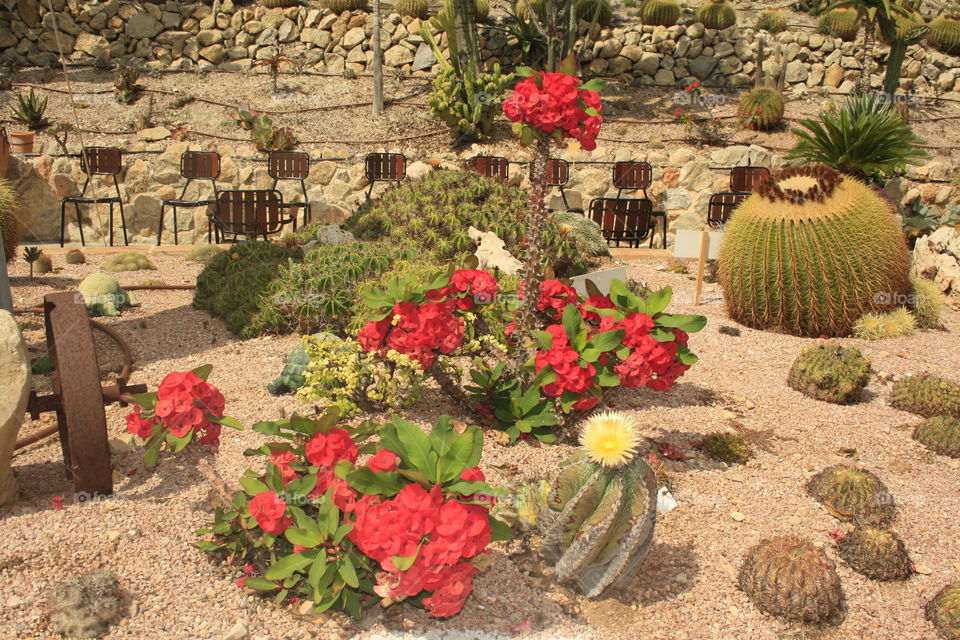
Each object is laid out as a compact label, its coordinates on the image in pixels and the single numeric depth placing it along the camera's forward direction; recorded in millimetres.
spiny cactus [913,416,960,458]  4008
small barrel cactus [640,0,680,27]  15219
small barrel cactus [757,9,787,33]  15562
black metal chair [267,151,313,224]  9594
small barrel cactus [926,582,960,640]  2689
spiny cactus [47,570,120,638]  2490
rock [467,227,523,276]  6457
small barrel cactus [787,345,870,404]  4598
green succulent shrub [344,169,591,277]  6703
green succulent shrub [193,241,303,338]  5641
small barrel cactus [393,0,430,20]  15227
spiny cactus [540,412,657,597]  2539
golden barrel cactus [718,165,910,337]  5594
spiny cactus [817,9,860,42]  15508
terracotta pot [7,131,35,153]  11172
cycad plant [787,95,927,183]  6512
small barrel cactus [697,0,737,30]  15375
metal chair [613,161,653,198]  10086
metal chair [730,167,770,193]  9539
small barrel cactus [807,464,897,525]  3346
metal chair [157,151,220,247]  9672
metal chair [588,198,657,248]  9086
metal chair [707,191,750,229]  9401
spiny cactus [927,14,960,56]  15359
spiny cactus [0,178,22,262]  6152
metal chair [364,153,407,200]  9773
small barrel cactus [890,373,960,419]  4465
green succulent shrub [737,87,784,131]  12820
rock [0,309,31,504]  2830
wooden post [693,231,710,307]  6489
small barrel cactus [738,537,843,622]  2736
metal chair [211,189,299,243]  8320
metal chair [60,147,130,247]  10297
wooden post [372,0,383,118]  12727
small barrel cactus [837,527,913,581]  3010
